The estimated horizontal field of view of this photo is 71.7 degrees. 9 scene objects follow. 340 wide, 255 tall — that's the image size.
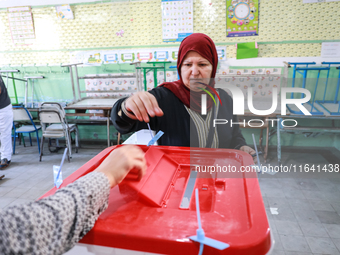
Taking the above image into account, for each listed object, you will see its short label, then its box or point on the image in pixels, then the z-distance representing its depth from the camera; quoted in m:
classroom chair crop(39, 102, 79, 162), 3.29
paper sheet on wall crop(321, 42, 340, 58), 3.40
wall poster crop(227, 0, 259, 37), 3.47
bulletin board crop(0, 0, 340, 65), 3.39
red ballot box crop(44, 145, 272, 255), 0.50
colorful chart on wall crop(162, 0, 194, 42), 3.64
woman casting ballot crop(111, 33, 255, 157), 1.25
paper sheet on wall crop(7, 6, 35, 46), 4.11
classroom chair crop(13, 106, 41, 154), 3.64
